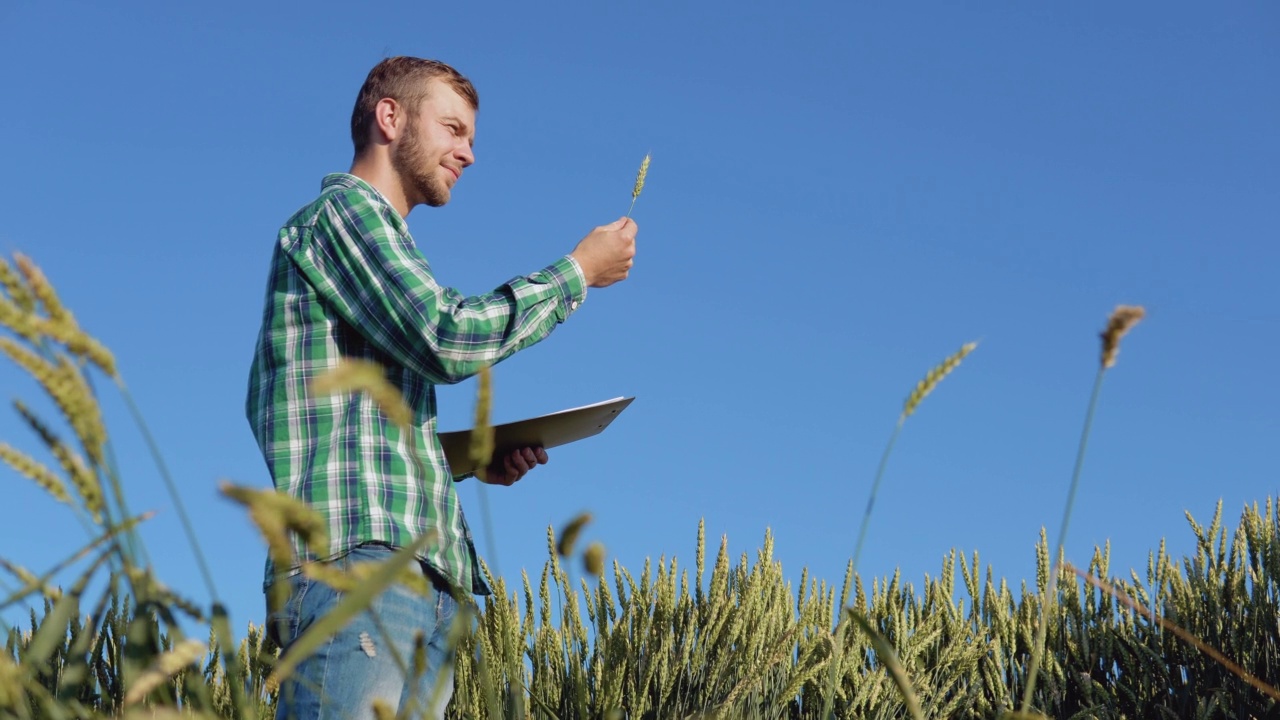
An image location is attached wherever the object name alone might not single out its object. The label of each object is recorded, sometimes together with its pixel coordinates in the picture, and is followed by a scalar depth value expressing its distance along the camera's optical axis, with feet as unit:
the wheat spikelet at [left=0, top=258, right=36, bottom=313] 10.13
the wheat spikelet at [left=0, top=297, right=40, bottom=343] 9.70
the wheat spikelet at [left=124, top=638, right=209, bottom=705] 8.64
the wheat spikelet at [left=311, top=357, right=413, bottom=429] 8.55
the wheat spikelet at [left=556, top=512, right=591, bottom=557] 12.35
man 14.88
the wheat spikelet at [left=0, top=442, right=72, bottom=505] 10.08
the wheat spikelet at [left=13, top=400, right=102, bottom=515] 9.72
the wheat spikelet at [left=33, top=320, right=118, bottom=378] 9.65
